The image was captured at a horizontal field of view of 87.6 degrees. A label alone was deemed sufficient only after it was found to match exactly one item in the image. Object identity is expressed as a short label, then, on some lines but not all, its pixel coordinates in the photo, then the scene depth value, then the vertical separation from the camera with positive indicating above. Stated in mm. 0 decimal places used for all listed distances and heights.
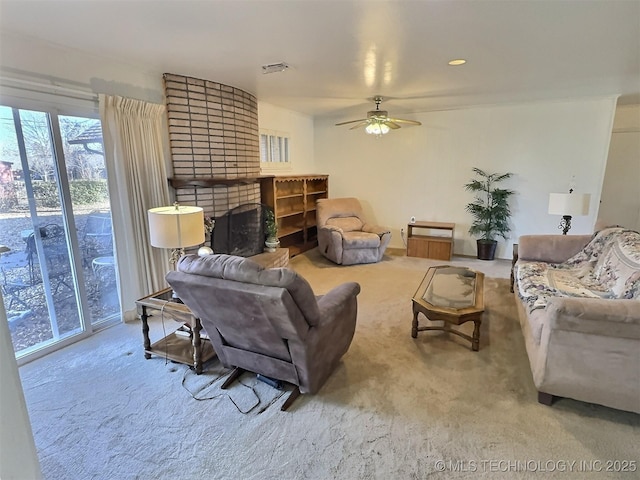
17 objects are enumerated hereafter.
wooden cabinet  5363 -1083
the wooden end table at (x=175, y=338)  2373 -1223
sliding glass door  2487 -409
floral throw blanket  2520 -884
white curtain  2936 -57
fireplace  3752 -648
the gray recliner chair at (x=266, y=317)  1779 -823
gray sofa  1790 -963
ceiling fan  4539 +729
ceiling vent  3059 +1009
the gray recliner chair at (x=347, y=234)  5047 -905
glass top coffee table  2584 -1053
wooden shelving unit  5462 -543
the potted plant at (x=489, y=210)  5176 -538
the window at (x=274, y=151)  5113 +401
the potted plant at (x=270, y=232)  4504 -739
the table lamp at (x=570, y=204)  3605 -318
